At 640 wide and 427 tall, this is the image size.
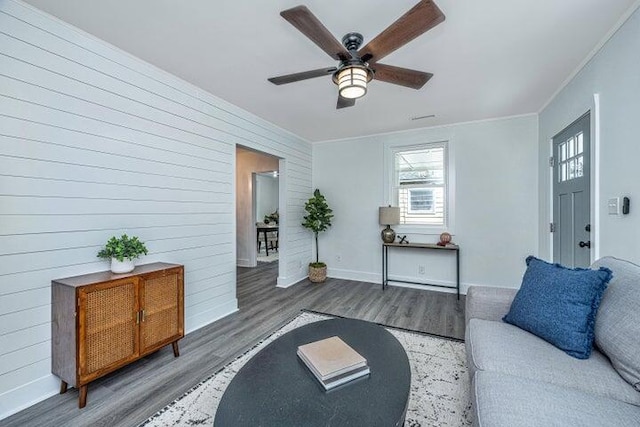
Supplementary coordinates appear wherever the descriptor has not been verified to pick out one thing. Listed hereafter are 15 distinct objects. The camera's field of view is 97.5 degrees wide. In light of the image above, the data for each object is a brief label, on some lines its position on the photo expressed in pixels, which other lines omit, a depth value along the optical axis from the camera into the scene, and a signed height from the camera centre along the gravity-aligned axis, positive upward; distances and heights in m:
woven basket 4.82 -1.07
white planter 2.11 -0.40
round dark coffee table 1.09 -0.80
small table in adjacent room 7.83 -0.49
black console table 4.04 -0.61
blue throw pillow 1.47 -0.54
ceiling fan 1.44 +1.00
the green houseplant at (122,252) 2.11 -0.30
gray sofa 1.06 -0.76
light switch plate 2.00 +0.04
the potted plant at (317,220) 4.80 -0.13
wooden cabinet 1.80 -0.77
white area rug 1.67 -1.23
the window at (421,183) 4.41 +0.47
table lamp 4.42 -0.11
